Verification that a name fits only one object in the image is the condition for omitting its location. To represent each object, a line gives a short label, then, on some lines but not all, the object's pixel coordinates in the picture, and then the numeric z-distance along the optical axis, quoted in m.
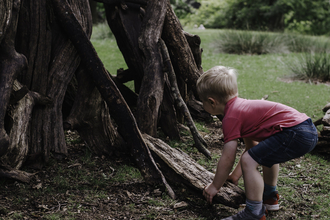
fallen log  2.74
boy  2.45
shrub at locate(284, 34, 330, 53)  13.31
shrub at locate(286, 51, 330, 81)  8.94
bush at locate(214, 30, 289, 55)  12.68
